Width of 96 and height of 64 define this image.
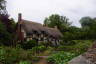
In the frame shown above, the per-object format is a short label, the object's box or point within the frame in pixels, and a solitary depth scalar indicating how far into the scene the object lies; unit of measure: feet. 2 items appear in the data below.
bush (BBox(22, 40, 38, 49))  41.12
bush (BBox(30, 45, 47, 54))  30.66
